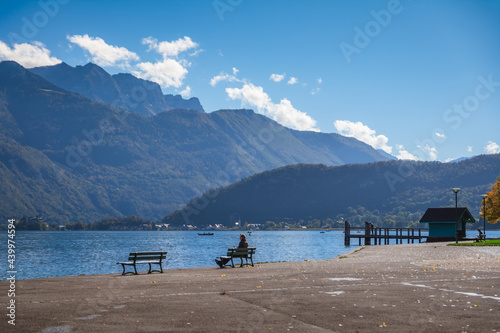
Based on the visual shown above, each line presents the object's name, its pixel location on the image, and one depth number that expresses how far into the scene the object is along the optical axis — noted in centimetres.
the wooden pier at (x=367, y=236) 8394
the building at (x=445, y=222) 6806
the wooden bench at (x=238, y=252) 2680
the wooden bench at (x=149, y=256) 2407
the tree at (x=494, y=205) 6956
